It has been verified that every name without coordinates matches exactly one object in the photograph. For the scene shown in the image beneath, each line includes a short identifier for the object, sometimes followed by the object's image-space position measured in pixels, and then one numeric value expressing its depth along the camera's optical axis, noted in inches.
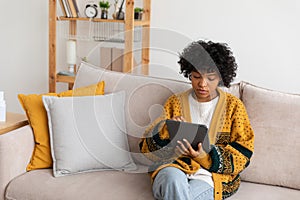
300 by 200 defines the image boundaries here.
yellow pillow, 85.4
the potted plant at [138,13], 123.0
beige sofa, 77.5
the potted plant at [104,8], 122.6
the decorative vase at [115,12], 121.8
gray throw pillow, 83.7
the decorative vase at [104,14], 122.6
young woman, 74.5
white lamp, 129.6
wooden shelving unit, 118.5
